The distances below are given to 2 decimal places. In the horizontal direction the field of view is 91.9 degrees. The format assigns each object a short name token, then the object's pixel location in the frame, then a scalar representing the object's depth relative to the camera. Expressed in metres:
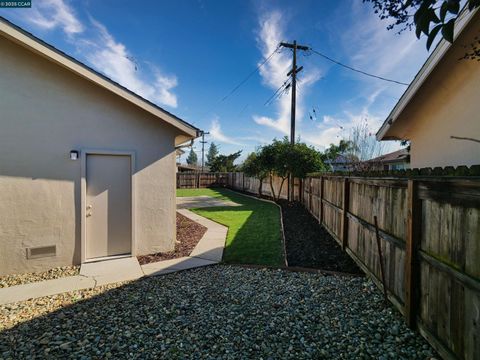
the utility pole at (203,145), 49.42
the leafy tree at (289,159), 13.01
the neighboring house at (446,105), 4.05
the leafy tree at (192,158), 93.32
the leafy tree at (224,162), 42.94
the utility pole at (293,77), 13.31
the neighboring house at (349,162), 14.28
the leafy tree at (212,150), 88.25
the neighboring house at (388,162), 13.87
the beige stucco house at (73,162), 4.50
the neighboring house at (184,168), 34.31
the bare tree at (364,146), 13.23
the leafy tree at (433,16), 1.39
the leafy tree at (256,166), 15.52
